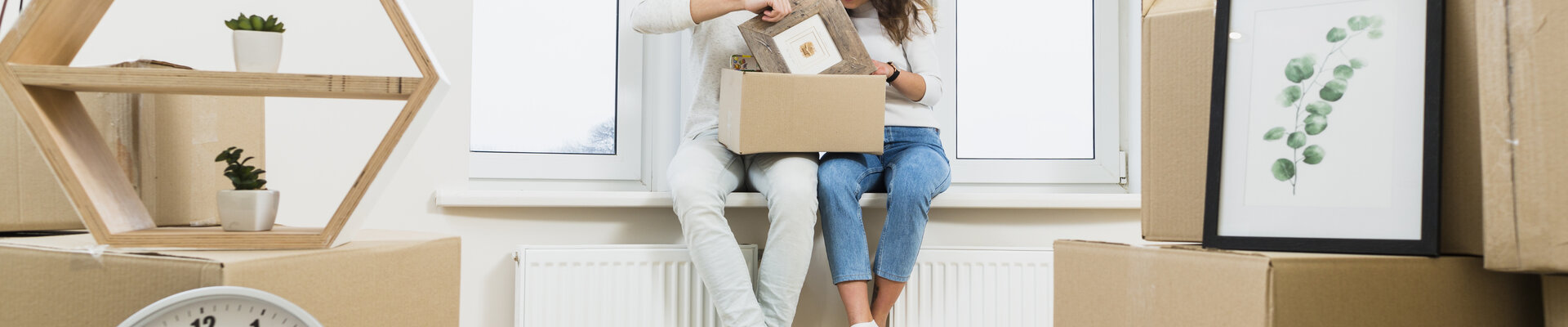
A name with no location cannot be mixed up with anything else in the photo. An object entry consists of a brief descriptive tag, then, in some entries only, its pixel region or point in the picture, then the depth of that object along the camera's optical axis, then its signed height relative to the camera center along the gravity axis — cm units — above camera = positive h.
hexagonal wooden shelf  70 +5
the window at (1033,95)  195 +15
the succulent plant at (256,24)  79 +12
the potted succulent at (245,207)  79 -5
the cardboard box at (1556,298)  63 -10
